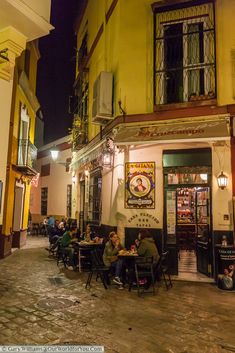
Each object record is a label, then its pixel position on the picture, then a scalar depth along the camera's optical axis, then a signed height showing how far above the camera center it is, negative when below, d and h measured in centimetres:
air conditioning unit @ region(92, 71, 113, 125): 1023 +375
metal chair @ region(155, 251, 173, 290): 782 -133
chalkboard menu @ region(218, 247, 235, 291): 775 -118
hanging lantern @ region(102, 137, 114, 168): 1027 +196
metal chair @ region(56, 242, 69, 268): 1074 -136
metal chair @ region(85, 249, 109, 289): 782 -125
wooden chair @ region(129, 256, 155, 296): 750 -130
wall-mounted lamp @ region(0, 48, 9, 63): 409 +200
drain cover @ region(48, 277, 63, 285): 844 -170
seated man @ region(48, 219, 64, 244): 1353 -80
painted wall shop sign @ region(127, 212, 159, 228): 923 -9
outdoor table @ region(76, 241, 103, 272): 977 -90
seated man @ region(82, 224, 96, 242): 1063 -64
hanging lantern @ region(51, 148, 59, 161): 1710 +327
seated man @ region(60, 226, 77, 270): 1031 -97
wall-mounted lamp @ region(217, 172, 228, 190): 855 +98
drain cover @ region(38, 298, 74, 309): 637 -175
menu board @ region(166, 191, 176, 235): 923 +16
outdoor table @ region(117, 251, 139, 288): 789 -108
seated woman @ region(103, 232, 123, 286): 808 -98
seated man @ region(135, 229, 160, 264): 801 -74
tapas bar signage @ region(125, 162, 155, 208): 937 +92
